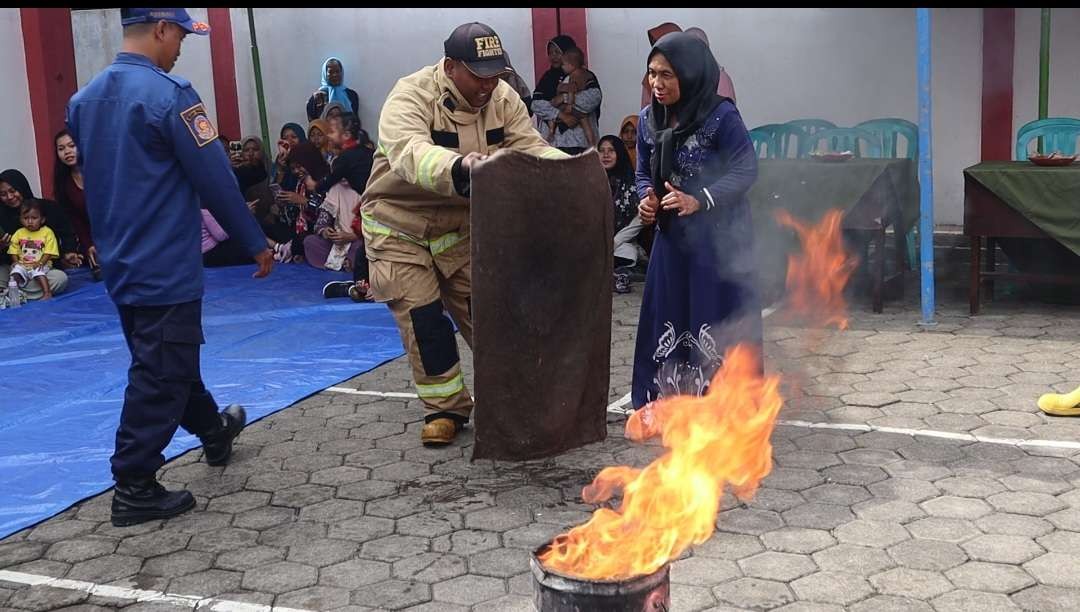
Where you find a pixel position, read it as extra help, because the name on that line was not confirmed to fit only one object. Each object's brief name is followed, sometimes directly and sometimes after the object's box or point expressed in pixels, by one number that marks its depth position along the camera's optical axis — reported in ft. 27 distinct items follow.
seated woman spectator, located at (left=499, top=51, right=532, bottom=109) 31.09
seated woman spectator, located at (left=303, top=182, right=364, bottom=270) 32.76
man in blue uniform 14.01
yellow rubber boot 17.05
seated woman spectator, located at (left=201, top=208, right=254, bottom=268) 34.86
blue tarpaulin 16.99
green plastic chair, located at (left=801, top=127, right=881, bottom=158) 30.42
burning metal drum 8.08
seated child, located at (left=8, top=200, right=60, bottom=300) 31.09
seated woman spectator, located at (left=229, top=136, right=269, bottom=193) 38.99
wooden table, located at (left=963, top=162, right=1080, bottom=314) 24.31
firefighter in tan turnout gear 15.64
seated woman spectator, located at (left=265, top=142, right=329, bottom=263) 35.27
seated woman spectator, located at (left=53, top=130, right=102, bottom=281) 33.81
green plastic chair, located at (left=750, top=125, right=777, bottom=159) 31.89
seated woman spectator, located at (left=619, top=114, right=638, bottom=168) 32.89
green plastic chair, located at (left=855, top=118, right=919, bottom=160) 29.76
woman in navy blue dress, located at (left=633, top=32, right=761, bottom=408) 16.14
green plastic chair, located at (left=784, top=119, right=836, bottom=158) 31.76
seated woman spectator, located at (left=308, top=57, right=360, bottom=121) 41.22
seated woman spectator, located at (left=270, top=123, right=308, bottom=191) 38.01
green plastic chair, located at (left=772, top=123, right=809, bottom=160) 31.83
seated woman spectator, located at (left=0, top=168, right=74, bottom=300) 31.53
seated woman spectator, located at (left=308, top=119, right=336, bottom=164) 38.19
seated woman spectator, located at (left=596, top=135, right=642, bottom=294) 30.04
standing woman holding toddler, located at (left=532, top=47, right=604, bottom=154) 34.09
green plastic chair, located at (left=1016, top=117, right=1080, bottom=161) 27.12
